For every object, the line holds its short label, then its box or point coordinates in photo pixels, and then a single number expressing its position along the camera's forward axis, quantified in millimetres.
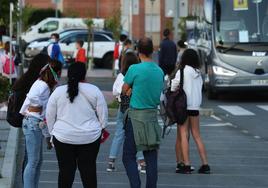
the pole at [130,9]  37194
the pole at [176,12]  32069
